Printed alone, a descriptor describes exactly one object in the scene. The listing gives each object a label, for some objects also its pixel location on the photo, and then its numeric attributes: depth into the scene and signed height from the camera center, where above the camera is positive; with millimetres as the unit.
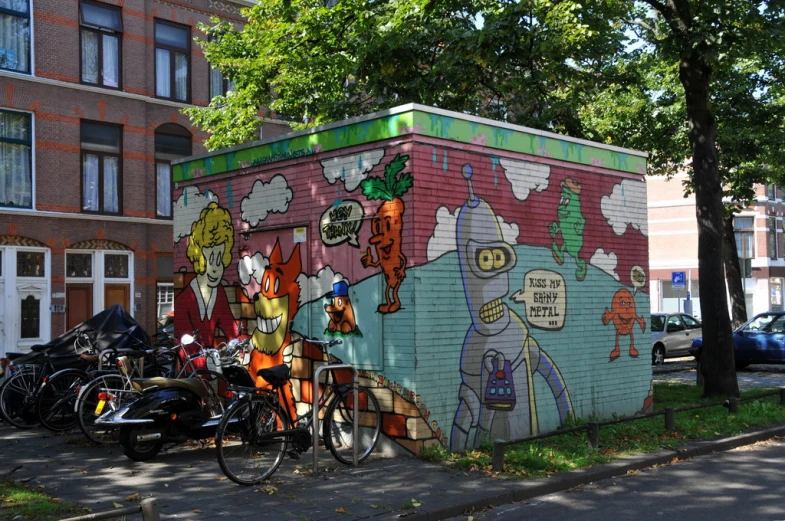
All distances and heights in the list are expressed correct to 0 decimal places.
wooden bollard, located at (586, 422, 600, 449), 9117 -1484
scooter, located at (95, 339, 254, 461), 8461 -1100
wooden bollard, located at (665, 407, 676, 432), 10320 -1512
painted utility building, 9062 +561
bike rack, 8094 -1182
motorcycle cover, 11375 -295
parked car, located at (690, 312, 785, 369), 20734 -1049
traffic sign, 28786 +857
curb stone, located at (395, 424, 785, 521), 6887 -1761
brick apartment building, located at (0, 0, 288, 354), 21484 +4740
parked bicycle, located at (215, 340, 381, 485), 7754 -1224
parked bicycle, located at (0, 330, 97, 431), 10570 -998
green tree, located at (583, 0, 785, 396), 12875 +4435
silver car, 23719 -953
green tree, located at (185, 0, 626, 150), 13102 +4786
